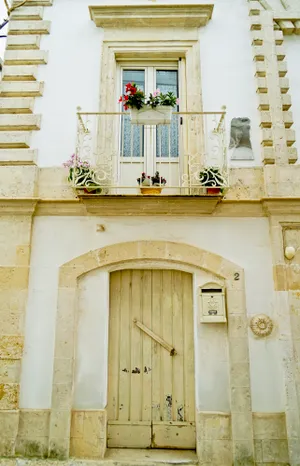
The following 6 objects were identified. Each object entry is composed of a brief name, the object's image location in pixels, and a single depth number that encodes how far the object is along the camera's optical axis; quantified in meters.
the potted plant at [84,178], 4.75
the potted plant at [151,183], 4.84
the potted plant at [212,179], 4.79
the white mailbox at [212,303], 4.65
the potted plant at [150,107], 4.94
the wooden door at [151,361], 4.68
